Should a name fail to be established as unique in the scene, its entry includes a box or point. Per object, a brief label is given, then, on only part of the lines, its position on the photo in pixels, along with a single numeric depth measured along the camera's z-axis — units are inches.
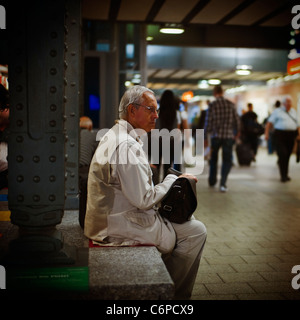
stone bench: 92.0
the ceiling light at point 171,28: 366.9
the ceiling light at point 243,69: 716.2
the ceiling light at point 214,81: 1022.1
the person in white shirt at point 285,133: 410.3
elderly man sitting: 112.7
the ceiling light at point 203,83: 1069.1
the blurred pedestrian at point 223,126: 351.6
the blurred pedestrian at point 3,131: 167.2
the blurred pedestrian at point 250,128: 532.4
